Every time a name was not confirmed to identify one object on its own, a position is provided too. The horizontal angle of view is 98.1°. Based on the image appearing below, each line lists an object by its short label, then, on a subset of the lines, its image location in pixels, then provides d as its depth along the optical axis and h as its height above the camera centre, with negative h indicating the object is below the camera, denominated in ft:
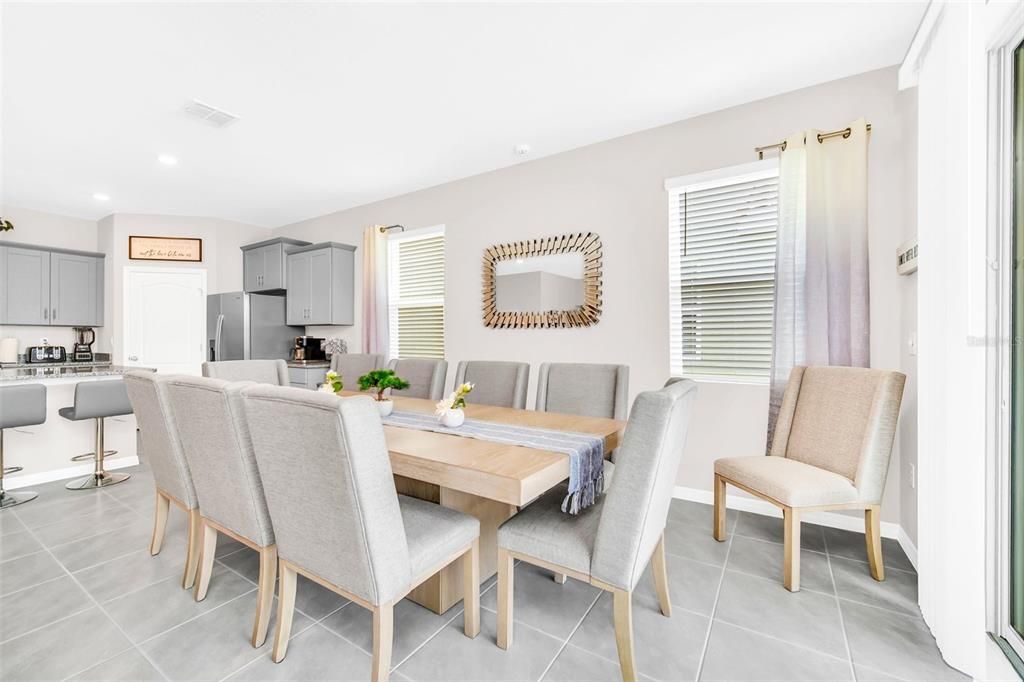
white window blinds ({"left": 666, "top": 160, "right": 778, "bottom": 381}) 9.28 +1.51
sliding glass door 4.97 -0.52
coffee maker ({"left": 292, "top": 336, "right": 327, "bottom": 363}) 16.94 -0.45
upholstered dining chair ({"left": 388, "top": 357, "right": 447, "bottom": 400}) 10.27 -0.88
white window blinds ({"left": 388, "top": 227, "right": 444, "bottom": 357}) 14.47 +1.54
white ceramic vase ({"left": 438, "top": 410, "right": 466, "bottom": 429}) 6.52 -1.17
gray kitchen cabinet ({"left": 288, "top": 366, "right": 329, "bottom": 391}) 15.76 -1.36
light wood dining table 4.42 -1.36
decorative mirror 11.10 +1.51
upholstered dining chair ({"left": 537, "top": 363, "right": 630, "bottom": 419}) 8.22 -0.95
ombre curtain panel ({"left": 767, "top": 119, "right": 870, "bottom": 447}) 8.10 +1.57
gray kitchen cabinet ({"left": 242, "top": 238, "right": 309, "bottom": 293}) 16.99 +2.90
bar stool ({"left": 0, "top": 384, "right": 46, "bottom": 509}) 9.15 -1.50
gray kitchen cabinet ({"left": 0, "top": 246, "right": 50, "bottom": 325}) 15.37 +1.81
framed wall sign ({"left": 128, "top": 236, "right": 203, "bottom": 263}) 17.07 +3.47
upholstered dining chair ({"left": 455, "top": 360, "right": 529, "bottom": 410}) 9.23 -0.91
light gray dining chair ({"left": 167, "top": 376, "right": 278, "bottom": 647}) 5.05 -1.52
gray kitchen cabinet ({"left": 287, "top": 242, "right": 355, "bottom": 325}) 16.01 +2.01
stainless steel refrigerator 16.31 +0.41
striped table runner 5.17 -1.31
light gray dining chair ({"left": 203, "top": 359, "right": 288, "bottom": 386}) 9.88 -0.77
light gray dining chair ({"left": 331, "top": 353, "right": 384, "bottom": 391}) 11.72 -0.73
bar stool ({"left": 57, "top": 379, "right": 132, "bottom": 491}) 10.12 -1.65
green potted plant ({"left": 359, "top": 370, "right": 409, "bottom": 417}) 7.30 -0.72
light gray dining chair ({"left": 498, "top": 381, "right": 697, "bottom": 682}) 4.35 -2.09
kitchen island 10.75 -2.55
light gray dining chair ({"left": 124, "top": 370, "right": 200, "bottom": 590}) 6.11 -1.58
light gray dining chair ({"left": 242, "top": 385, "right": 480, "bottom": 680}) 3.86 -1.57
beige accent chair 6.55 -1.89
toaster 16.19 -0.64
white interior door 16.97 +0.75
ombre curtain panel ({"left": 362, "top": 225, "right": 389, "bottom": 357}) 15.26 +1.75
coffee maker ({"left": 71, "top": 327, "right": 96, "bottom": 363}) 17.33 -0.29
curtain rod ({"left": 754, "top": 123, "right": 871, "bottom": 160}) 8.16 +3.83
